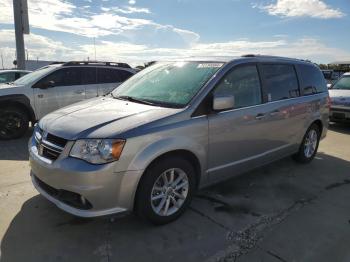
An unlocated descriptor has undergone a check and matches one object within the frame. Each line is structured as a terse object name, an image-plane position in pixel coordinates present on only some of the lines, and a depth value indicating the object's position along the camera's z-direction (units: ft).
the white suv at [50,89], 24.39
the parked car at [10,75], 39.27
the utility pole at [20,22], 42.98
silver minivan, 10.06
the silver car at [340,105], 30.93
